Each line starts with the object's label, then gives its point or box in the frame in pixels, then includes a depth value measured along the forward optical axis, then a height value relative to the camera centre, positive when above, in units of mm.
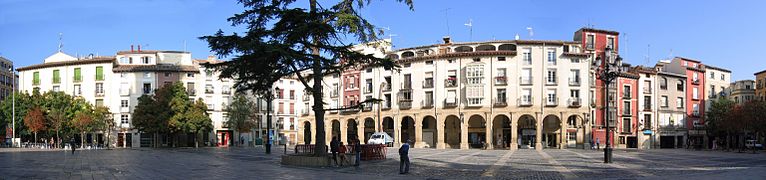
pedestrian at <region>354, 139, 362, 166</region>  25250 -2331
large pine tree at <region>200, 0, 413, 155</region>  24625 +2041
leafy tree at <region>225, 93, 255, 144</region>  69938 -2226
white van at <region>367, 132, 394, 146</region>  55406 -4038
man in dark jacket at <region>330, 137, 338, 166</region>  25625 -2262
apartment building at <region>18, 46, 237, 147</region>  74062 +1755
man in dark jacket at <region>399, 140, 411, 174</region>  21312 -2162
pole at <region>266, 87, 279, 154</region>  42238 -3650
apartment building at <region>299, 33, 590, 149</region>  59562 +73
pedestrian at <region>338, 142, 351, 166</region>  26422 -2611
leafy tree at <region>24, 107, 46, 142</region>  63125 -2657
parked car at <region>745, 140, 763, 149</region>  65406 -5651
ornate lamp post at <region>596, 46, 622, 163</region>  28141 +985
